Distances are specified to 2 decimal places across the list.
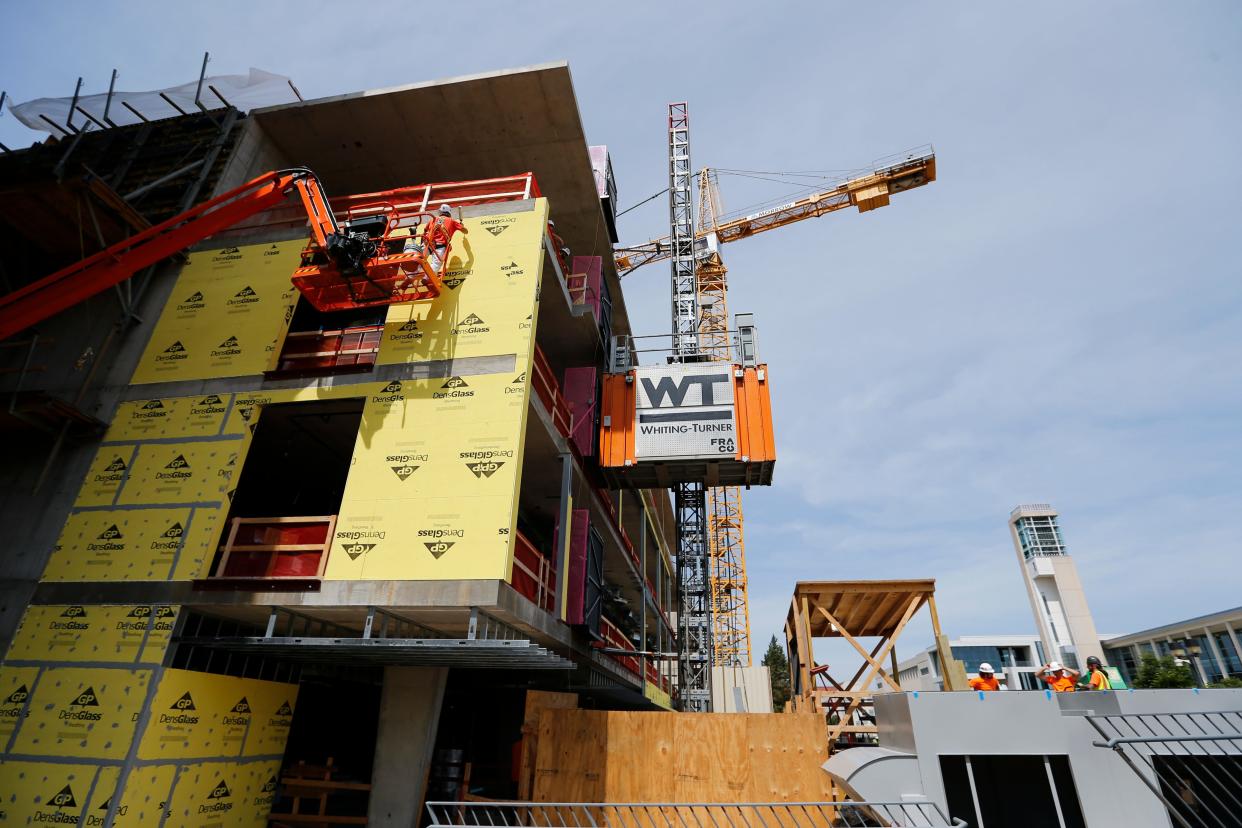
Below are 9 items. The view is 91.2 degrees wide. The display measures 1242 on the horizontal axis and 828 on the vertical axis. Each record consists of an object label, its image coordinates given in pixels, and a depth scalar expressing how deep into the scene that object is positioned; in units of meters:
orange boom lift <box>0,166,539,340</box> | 11.44
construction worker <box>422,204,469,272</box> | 12.09
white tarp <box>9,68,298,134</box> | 17.72
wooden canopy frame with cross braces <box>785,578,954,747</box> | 13.14
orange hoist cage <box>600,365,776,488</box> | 16.16
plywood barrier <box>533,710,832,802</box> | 10.56
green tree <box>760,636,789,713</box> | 83.38
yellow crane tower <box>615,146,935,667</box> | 47.66
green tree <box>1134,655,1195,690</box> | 37.59
